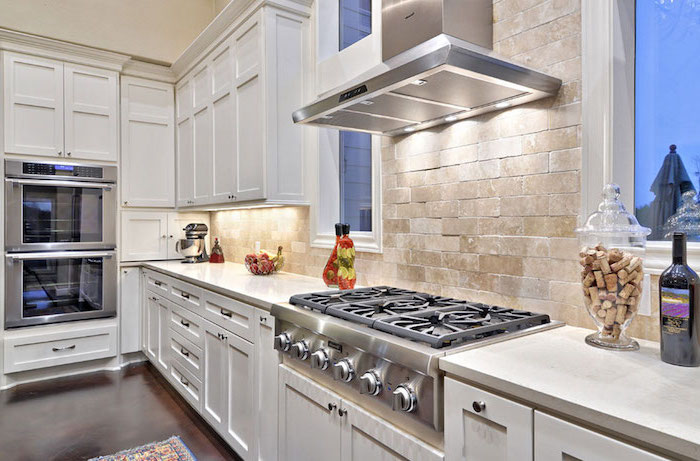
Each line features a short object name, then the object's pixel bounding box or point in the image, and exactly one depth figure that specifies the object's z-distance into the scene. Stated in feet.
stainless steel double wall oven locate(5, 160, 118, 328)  11.25
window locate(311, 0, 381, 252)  8.41
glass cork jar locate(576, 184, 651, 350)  3.88
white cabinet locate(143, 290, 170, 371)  10.93
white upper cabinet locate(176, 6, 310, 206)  8.87
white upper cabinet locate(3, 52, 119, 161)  11.23
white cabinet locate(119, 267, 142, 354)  12.82
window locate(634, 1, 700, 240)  4.41
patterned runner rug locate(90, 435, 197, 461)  7.73
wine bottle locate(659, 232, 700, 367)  3.46
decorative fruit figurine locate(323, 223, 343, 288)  7.47
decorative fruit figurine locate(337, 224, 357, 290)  7.38
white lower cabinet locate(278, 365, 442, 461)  4.25
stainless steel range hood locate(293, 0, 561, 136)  4.29
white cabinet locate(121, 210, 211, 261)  13.02
